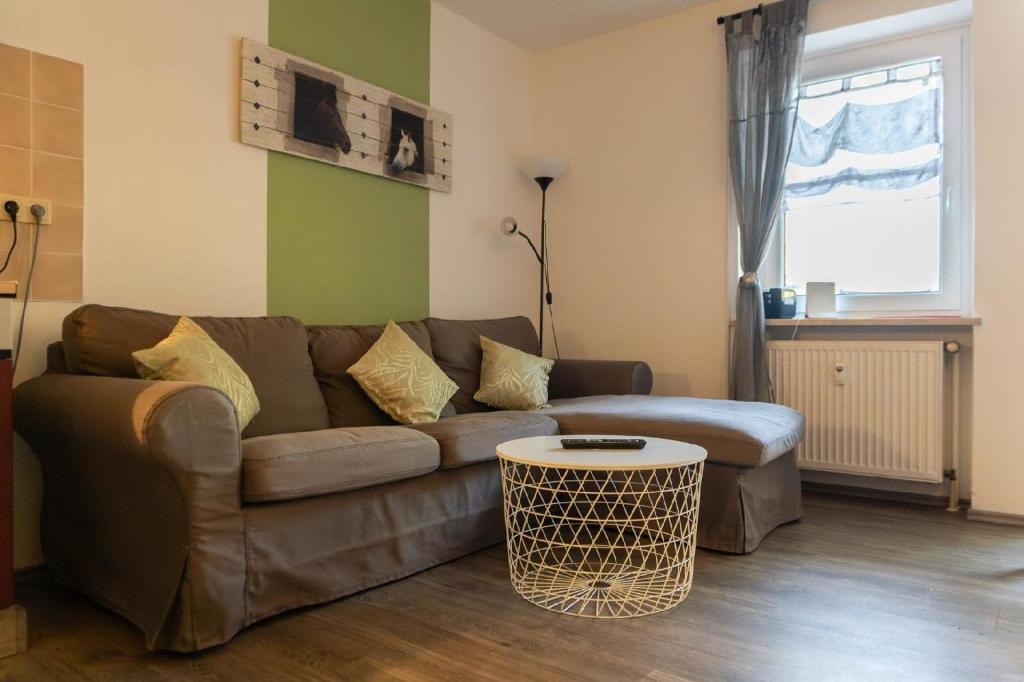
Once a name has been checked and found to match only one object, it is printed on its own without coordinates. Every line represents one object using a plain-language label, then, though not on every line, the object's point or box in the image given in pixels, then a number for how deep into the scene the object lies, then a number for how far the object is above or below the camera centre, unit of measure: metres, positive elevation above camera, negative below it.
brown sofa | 1.77 -0.40
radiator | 3.22 -0.30
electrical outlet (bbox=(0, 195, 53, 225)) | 2.26 +0.39
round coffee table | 2.02 -0.75
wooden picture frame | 2.98 +0.97
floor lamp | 4.09 +0.90
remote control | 2.17 -0.33
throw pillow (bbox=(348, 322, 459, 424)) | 2.77 -0.18
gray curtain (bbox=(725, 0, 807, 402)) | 3.56 +1.00
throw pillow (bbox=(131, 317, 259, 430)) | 2.12 -0.09
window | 3.42 +0.76
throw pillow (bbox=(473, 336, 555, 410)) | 3.22 -0.20
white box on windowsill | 3.56 +0.18
